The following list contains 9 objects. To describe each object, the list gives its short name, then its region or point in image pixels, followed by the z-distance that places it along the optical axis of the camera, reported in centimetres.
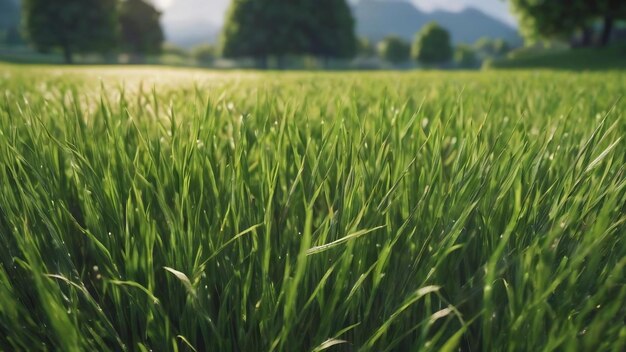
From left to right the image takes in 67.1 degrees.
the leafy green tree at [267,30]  4994
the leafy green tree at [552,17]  2800
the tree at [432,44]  7238
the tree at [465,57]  10658
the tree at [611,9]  2714
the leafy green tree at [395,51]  9488
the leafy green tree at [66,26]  4653
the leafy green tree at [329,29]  5141
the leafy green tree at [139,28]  6072
